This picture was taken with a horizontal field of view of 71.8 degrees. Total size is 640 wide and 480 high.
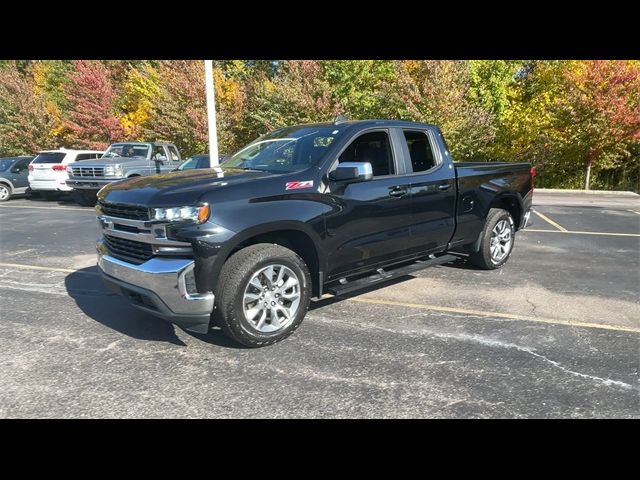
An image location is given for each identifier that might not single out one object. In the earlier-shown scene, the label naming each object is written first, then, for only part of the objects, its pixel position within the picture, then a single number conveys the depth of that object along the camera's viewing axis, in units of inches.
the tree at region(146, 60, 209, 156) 918.7
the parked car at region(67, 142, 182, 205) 530.1
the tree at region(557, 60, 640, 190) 709.9
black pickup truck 132.6
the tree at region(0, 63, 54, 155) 1119.0
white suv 593.0
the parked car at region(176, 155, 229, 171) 573.6
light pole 465.7
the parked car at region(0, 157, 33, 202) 655.8
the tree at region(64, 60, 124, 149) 1029.8
